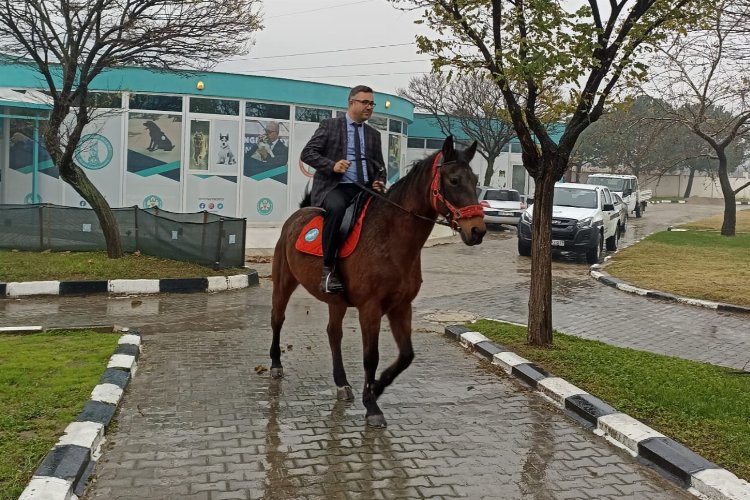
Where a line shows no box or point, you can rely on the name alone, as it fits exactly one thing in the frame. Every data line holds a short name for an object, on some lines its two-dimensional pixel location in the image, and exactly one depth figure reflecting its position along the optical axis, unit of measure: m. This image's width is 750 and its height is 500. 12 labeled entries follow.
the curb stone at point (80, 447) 4.17
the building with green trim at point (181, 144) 24.19
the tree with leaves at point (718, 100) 14.23
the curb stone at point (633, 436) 4.66
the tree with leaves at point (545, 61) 7.23
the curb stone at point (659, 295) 12.39
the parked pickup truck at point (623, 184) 36.03
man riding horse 6.23
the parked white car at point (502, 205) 30.11
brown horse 5.60
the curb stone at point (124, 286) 11.59
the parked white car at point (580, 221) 19.14
